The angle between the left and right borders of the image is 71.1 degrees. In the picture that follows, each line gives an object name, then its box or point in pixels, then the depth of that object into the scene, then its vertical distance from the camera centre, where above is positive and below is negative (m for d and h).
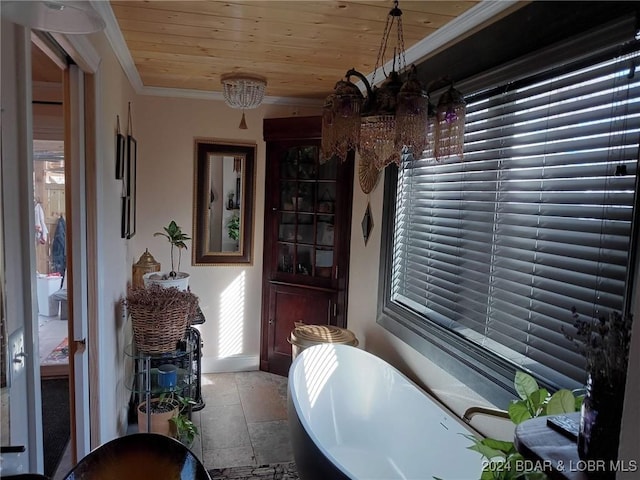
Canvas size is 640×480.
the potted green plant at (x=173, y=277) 2.82 -0.52
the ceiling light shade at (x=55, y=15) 0.91 +0.38
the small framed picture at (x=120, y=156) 2.48 +0.23
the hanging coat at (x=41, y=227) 3.58 -0.28
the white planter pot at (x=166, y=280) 2.80 -0.53
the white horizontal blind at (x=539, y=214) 1.38 -0.02
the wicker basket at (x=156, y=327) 2.45 -0.72
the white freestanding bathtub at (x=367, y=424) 1.90 -1.10
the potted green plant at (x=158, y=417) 2.70 -1.33
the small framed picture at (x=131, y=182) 2.98 +0.09
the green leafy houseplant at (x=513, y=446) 1.09 -0.60
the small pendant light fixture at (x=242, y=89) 3.06 +0.76
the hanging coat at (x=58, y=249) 3.70 -0.47
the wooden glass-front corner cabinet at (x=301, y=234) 3.56 -0.26
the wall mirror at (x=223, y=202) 3.72 -0.02
